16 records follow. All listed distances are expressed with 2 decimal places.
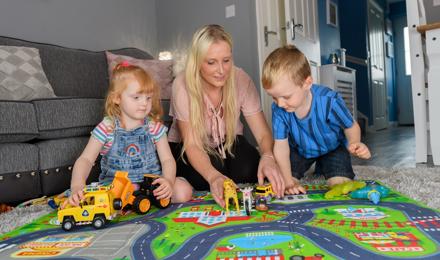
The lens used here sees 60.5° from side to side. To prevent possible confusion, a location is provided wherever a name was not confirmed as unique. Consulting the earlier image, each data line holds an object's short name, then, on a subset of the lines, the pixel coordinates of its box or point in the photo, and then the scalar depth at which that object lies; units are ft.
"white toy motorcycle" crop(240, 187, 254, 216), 3.81
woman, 4.76
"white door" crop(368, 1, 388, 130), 21.25
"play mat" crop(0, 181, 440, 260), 2.67
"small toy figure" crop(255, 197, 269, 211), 3.94
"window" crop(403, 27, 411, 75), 25.88
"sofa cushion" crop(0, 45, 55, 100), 6.53
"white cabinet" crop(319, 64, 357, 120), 14.43
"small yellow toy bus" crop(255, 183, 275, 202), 4.18
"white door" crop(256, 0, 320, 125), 10.22
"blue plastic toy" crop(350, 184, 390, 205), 3.92
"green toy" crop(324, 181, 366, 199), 4.33
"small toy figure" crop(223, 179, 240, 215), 3.84
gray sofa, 5.07
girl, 4.66
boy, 4.43
